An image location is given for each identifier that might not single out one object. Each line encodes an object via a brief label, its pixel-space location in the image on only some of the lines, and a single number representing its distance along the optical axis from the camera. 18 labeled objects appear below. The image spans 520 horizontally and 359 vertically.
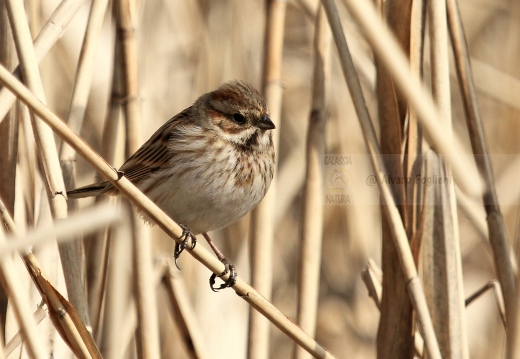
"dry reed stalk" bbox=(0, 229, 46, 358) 3.29
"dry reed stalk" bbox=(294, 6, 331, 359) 5.01
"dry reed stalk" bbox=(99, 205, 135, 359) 5.17
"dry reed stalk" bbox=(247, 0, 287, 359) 5.00
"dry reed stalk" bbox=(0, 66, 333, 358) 3.03
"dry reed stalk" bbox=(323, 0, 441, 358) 4.11
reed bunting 5.04
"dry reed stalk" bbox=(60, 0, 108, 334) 4.59
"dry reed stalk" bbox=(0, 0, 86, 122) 4.31
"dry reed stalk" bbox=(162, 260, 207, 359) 5.04
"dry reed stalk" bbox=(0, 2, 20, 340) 4.58
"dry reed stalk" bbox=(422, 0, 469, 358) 4.32
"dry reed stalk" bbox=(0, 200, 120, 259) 2.84
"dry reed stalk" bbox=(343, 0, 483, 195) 3.32
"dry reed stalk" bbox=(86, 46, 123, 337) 5.08
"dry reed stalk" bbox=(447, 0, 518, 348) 4.33
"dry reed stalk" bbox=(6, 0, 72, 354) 3.88
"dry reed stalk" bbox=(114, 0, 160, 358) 4.68
